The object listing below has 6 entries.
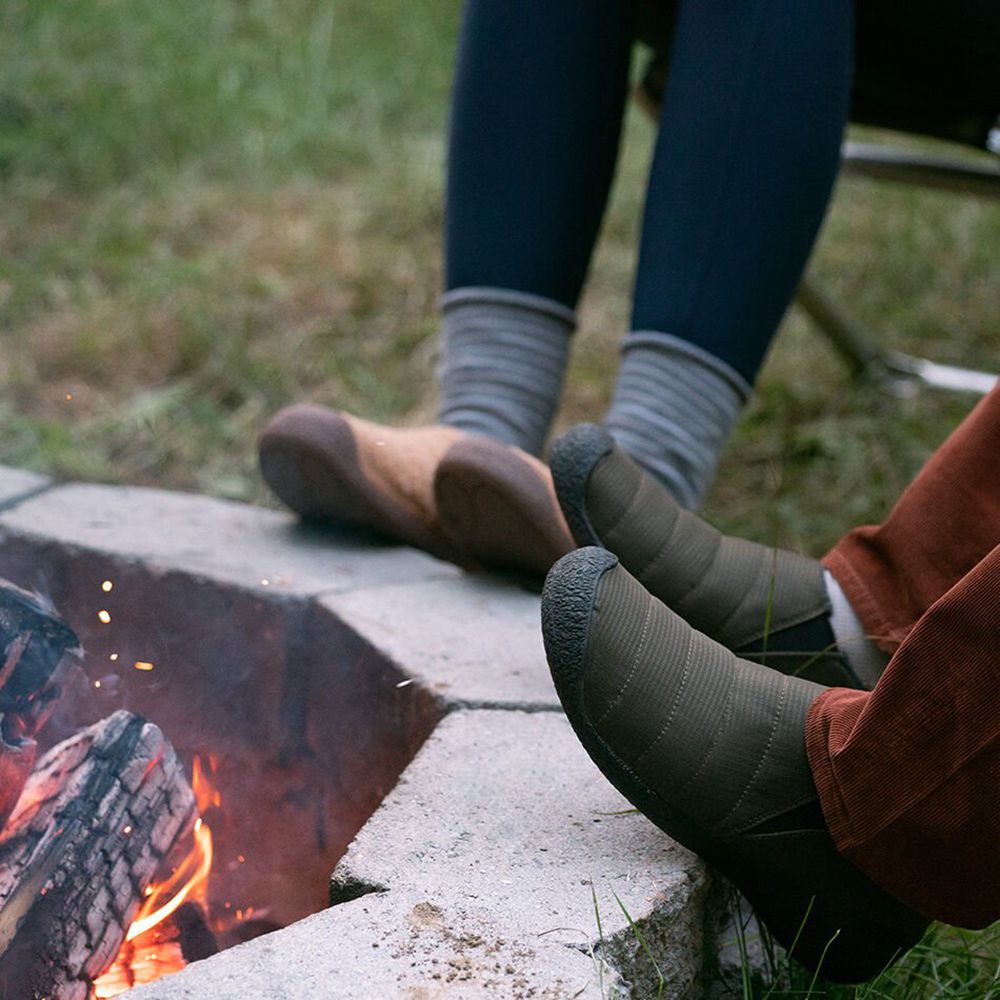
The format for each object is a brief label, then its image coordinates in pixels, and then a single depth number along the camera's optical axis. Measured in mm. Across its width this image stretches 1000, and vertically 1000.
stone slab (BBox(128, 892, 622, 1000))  740
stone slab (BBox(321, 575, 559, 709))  1129
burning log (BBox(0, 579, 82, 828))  950
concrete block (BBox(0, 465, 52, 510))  1471
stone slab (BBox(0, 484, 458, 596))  1320
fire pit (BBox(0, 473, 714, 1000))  794
